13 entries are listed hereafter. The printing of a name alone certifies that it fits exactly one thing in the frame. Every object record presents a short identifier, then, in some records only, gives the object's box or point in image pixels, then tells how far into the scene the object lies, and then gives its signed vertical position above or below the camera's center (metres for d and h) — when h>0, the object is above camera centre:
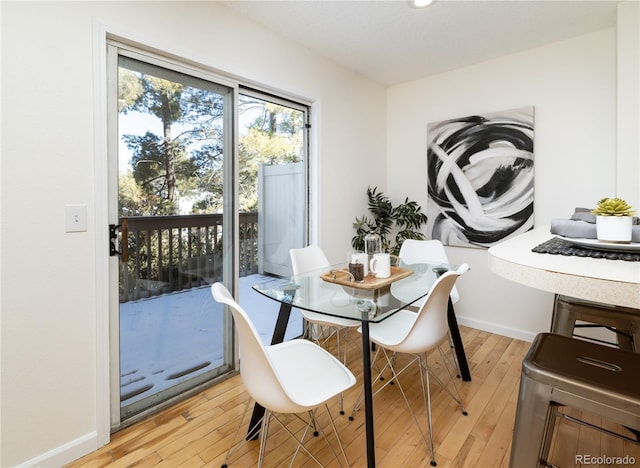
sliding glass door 1.90 +0.09
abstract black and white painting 2.96 +0.50
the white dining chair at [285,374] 1.20 -0.62
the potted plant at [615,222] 1.03 +0.03
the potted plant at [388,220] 3.54 +0.11
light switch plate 1.61 +0.06
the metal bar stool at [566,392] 0.84 -0.43
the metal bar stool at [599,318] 1.46 -0.41
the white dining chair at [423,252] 2.81 -0.19
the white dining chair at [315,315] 2.14 -0.56
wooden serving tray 1.86 -0.29
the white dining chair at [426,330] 1.61 -0.54
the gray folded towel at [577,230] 1.07 +0.00
